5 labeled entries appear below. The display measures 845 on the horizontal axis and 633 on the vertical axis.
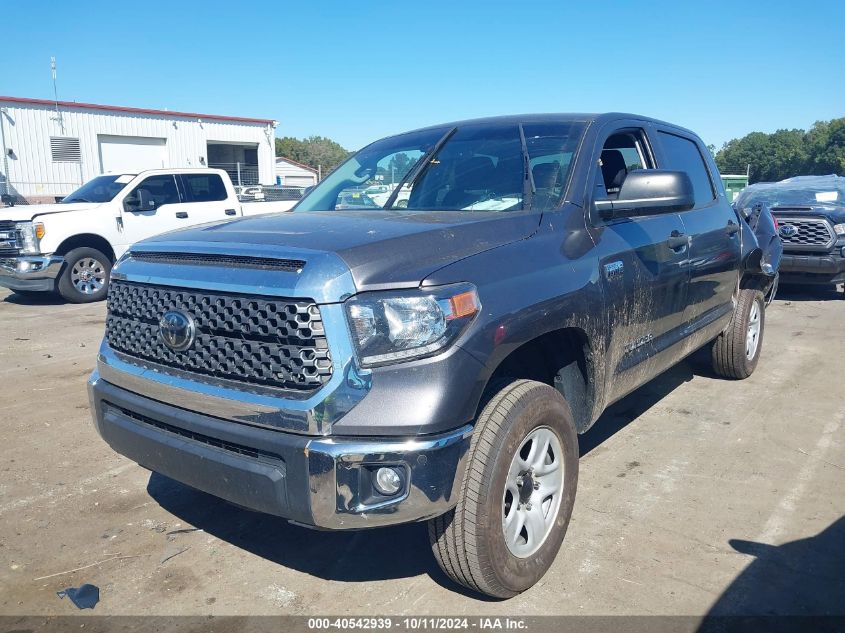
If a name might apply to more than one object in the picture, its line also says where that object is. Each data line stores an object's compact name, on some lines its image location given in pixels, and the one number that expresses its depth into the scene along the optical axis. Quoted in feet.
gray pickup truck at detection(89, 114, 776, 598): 7.65
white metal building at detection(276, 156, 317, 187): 127.65
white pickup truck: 32.42
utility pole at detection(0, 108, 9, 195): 74.02
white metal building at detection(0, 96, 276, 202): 75.87
